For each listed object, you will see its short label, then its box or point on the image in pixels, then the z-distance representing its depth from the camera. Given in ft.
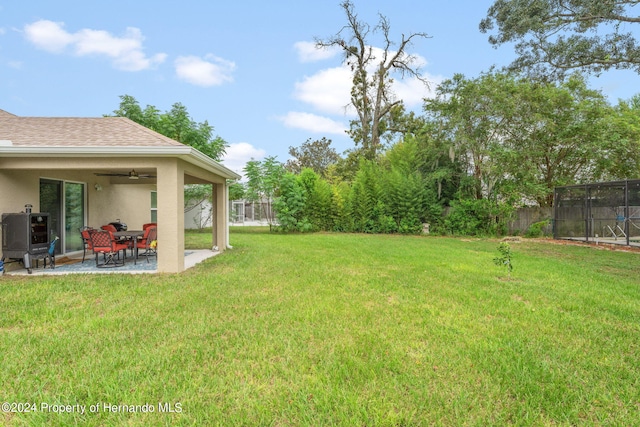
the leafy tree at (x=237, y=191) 54.34
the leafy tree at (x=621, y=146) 39.60
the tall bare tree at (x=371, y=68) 65.77
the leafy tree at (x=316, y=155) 127.54
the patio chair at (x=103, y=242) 22.19
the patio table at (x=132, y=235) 23.67
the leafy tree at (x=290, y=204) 51.21
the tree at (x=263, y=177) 52.49
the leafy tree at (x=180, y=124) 54.34
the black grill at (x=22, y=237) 20.21
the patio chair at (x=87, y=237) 22.57
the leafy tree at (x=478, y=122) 43.83
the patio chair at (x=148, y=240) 24.99
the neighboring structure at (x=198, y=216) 59.77
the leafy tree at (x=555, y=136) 41.47
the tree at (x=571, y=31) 28.60
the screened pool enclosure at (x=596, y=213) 36.04
